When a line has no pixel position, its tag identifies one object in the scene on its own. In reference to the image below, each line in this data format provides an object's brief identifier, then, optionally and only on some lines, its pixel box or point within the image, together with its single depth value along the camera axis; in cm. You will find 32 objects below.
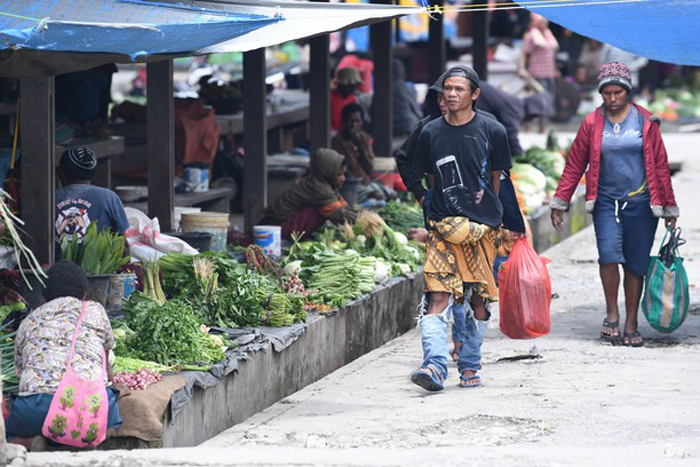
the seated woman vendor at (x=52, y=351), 1110
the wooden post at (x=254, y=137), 2259
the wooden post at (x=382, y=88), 2919
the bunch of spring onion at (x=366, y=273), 1798
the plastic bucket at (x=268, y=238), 1962
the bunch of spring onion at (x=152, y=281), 1566
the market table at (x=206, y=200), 2223
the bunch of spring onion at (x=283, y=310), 1539
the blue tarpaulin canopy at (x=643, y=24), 1644
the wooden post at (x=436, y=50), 3169
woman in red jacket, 1692
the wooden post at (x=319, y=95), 2497
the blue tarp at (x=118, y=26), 1232
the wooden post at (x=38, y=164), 1476
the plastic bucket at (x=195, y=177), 2370
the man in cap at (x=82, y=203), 1595
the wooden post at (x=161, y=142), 1916
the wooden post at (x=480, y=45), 3319
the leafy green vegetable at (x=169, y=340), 1314
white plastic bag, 1717
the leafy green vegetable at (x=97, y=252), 1491
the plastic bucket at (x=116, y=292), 1522
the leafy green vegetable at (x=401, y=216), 2247
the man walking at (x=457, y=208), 1412
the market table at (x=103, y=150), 2150
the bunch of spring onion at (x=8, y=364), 1183
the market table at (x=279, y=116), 2845
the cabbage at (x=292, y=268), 1772
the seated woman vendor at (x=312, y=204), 2077
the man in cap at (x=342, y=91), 3209
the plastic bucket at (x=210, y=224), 1922
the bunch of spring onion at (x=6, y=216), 1002
